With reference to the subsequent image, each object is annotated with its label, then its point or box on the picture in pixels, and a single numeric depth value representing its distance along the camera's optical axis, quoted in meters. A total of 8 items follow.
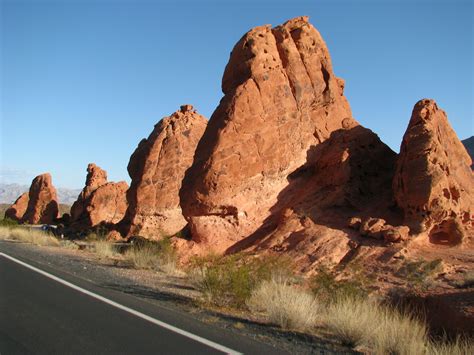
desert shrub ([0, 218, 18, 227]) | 41.06
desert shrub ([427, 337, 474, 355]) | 6.25
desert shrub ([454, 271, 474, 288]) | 11.82
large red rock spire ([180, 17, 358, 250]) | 18.09
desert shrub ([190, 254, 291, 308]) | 10.20
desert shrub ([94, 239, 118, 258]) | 20.85
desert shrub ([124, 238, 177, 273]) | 16.45
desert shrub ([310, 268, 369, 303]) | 10.28
